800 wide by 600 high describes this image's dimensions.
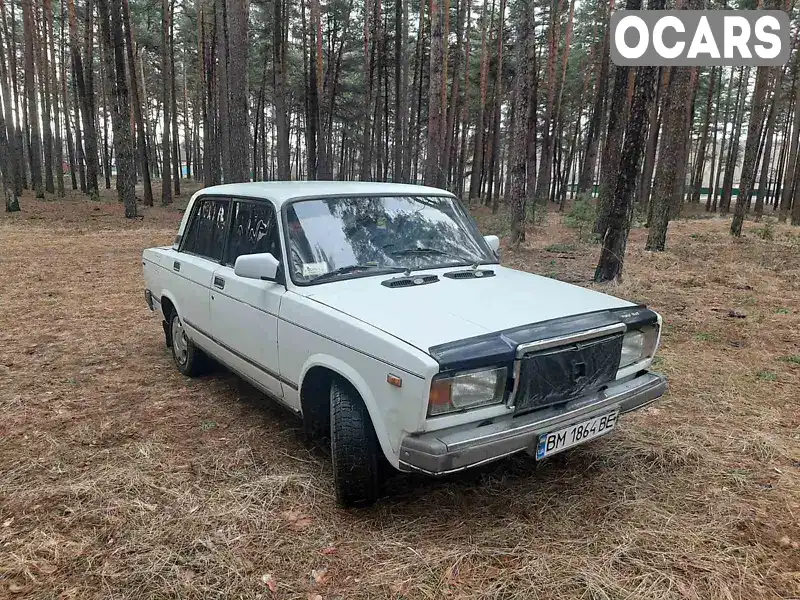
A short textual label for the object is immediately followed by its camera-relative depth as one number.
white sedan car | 2.54
